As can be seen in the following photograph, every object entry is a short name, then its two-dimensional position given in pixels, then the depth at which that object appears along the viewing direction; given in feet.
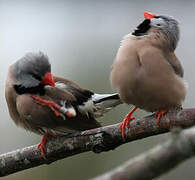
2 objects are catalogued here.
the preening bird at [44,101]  21.32
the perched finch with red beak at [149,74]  20.03
